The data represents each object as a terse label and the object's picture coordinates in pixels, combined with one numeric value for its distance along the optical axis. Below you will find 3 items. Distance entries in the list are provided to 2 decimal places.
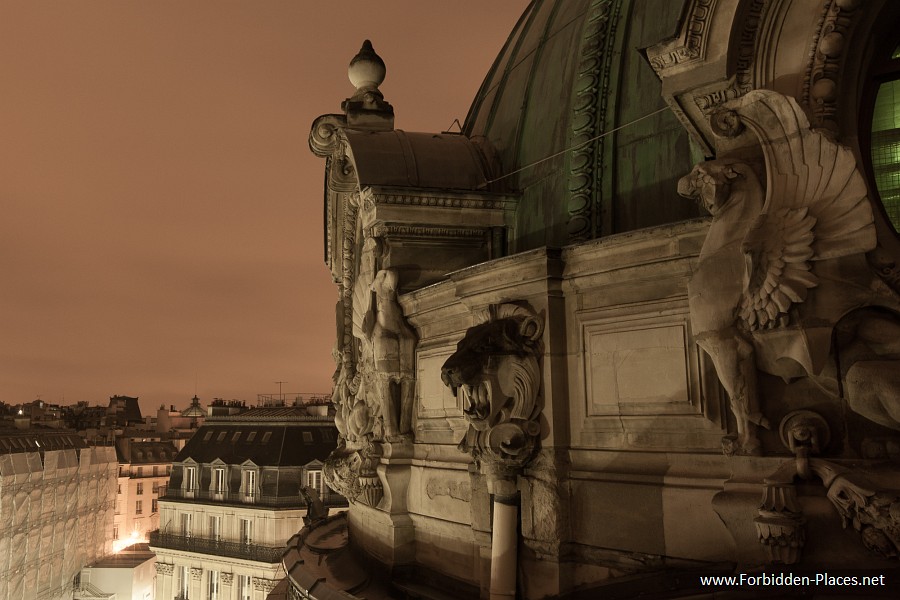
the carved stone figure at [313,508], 16.16
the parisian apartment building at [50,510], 40.31
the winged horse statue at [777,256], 5.73
